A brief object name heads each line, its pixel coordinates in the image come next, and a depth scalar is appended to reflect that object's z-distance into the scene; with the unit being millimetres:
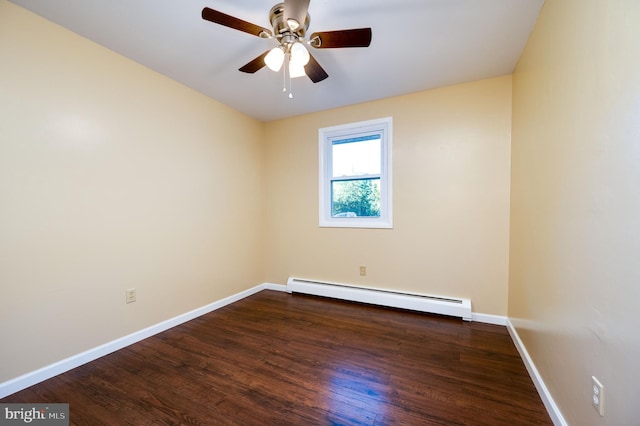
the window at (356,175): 3037
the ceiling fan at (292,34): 1340
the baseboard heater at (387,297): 2602
